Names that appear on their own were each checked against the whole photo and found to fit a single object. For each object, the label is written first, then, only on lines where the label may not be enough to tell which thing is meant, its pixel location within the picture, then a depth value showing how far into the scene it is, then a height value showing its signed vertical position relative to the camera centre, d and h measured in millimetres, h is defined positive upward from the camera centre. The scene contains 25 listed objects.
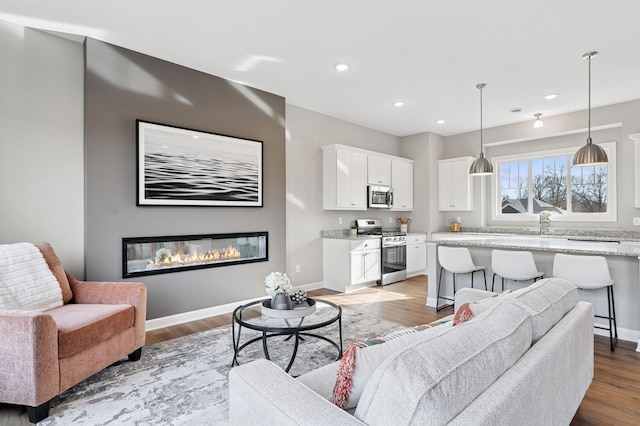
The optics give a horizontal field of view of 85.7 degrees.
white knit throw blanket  2432 -498
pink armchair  1988 -808
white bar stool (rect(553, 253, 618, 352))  3049 -559
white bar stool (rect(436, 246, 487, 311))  3869 -553
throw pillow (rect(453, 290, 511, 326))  1636 -491
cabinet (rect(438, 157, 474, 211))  6508 +539
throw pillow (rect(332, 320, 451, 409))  1126 -521
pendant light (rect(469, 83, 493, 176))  4305 +571
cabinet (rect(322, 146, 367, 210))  5461 +552
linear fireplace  3506 -441
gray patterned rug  2068 -1211
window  5406 +428
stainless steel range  5777 -667
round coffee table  2352 -790
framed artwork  3561 +518
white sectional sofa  881 -524
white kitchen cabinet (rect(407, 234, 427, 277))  6305 -784
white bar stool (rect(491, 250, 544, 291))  3430 -539
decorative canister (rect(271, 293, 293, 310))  2629 -682
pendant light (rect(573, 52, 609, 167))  3412 +574
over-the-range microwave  6041 +295
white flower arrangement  2705 -561
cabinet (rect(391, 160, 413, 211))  6582 +554
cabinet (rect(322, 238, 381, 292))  5238 -780
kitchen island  3213 -555
